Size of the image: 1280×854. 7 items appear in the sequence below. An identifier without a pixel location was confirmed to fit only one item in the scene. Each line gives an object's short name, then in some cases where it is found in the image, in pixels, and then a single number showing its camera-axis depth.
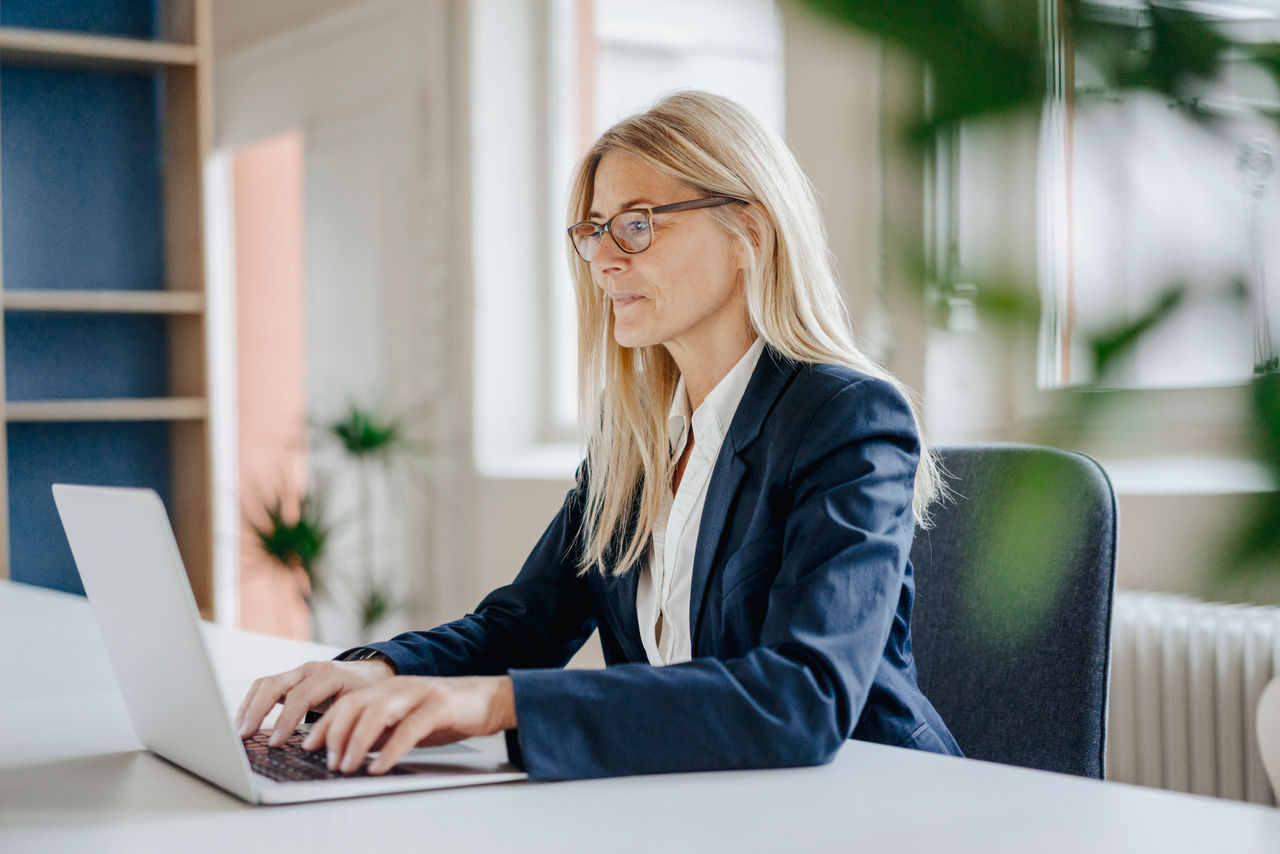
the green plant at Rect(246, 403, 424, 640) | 4.07
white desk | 0.76
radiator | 2.13
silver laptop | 0.84
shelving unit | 3.14
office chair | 1.32
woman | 0.92
